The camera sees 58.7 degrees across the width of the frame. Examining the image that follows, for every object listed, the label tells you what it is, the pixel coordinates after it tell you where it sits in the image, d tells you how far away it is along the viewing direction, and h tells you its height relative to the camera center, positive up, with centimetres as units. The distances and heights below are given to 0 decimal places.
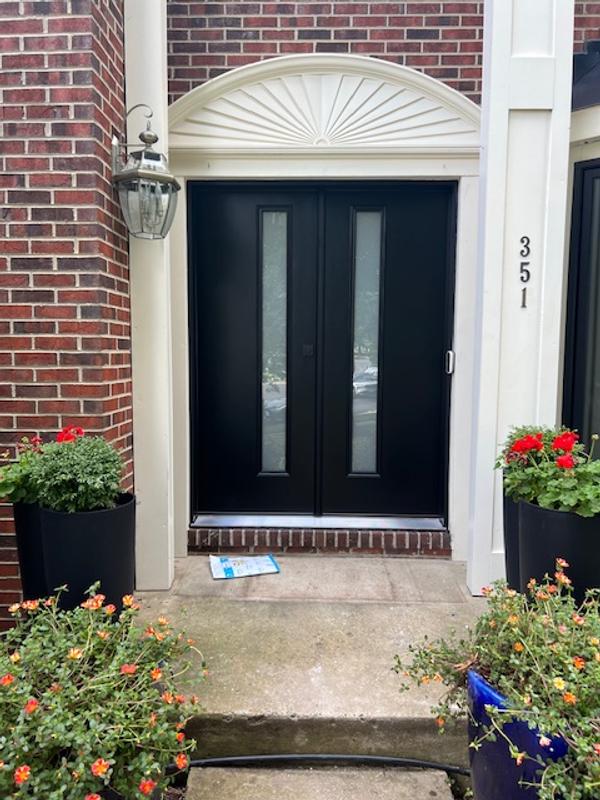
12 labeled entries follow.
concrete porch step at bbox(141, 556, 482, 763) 187 -127
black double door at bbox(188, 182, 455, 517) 315 -1
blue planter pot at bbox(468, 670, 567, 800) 133 -106
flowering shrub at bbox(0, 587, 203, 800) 118 -88
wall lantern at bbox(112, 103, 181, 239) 238 +70
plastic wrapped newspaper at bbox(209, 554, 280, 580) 291 -124
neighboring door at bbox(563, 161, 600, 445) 283 +19
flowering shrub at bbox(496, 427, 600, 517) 200 -50
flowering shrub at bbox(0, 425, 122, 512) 191 -48
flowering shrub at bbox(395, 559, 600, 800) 123 -85
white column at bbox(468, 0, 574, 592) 250 +54
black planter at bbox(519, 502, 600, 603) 201 -75
